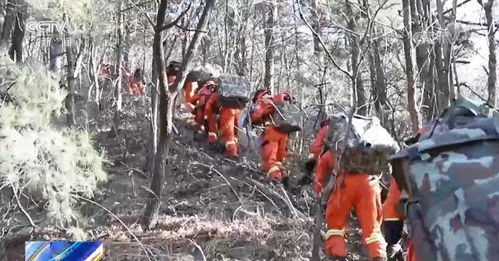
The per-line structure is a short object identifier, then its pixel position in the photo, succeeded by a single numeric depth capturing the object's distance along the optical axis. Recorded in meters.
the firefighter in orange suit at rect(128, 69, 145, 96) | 17.60
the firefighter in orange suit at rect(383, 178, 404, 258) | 6.52
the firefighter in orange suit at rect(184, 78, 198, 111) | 13.89
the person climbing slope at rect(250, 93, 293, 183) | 9.62
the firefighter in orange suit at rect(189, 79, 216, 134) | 11.88
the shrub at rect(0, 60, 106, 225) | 5.79
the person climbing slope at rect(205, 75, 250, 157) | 10.62
